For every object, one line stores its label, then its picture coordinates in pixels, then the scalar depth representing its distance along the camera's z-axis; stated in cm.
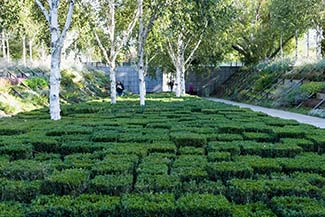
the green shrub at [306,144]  759
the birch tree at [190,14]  1360
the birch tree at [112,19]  1962
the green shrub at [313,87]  1992
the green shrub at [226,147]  704
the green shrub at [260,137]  834
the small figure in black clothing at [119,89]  3315
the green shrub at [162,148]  706
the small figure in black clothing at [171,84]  4244
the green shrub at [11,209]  412
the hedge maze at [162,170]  429
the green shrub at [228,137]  820
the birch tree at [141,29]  1623
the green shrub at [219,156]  639
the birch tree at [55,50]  1221
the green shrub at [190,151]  695
